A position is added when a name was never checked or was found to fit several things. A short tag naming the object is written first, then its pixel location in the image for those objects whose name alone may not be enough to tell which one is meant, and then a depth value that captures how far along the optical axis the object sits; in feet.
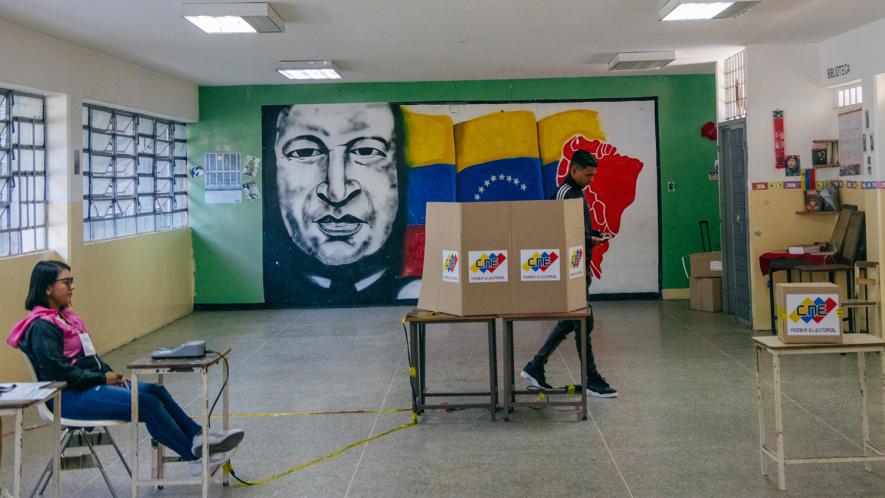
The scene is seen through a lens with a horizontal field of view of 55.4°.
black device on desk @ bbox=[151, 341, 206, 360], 13.28
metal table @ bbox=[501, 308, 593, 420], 17.21
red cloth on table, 25.52
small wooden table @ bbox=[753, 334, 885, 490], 13.23
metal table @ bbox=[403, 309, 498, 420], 17.37
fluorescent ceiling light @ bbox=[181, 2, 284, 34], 19.80
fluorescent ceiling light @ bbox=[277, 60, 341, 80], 29.53
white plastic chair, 13.30
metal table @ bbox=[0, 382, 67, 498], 10.93
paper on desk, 11.34
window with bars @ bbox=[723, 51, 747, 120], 29.12
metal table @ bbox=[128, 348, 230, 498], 12.96
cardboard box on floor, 31.96
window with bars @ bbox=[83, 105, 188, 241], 27.73
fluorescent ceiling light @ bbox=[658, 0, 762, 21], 20.29
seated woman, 13.26
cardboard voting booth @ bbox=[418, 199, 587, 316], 17.28
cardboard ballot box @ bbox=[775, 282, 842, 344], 13.23
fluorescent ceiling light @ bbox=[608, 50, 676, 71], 29.35
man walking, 18.92
